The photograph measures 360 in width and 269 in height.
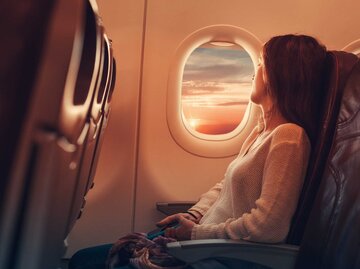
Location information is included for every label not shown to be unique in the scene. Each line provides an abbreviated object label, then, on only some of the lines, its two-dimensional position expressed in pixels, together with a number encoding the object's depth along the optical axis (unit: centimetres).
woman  126
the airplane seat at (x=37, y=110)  52
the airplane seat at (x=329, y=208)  110
